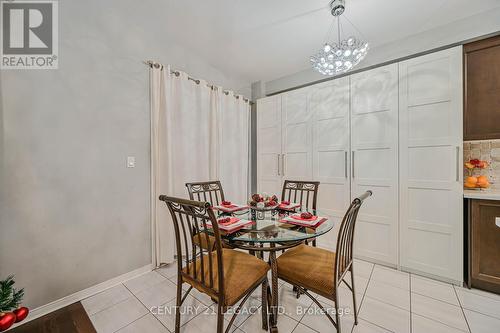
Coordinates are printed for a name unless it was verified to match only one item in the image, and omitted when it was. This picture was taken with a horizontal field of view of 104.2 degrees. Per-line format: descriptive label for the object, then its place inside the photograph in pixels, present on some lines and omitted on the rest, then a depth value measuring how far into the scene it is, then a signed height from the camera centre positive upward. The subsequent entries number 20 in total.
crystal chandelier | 1.74 +1.03
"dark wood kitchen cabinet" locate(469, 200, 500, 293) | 1.77 -0.75
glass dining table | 1.28 -0.48
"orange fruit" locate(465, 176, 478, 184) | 2.03 -0.17
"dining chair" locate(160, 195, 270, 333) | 1.11 -0.73
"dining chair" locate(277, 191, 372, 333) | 1.24 -0.73
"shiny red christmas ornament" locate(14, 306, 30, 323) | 1.15 -0.87
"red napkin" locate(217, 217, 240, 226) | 1.46 -0.42
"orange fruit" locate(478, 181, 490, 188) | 2.01 -0.21
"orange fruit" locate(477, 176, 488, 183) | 2.01 -0.16
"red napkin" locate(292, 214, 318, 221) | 1.54 -0.42
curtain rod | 2.23 +1.18
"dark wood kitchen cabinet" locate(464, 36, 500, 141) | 1.85 +0.73
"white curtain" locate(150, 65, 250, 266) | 2.29 +0.35
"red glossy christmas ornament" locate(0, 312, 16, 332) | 1.06 -0.84
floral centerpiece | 1.87 -0.36
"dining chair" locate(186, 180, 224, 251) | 2.13 -0.28
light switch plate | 2.11 +0.05
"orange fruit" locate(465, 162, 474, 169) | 2.08 -0.01
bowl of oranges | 2.01 -0.19
